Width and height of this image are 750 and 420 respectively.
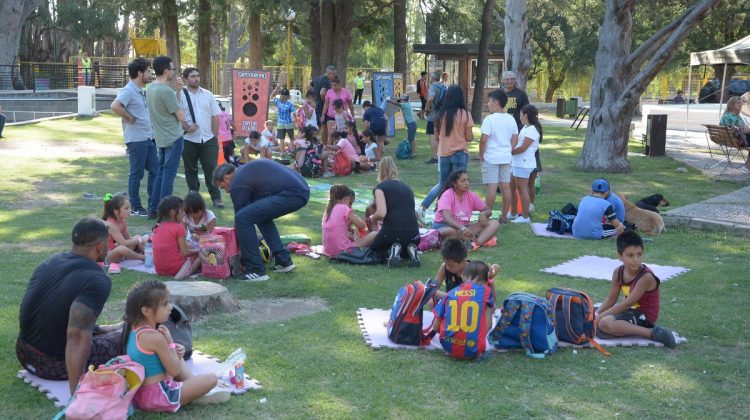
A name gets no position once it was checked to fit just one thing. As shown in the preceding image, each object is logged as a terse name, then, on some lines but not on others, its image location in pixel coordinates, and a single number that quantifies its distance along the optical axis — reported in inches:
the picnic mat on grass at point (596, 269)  319.6
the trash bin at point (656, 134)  739.4
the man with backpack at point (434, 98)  675.4
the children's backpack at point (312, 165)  589.6
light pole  1162.8
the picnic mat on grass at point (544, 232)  397.4
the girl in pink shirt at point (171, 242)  297.6
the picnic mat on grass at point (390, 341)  230.2
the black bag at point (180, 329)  199.6
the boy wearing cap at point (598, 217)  387.5
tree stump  249.6
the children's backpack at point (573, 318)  231.6
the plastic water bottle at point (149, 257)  310.8
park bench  597.9
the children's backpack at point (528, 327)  224.4
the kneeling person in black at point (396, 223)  325.1
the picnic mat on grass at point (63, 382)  186.5
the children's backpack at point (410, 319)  229.9
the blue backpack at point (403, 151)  707.4
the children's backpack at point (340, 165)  599.5
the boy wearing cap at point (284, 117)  699.3
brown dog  402.6
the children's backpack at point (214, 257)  298.5
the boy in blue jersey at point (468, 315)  217.8
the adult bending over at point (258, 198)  296.4
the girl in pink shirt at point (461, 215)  359.3
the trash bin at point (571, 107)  1395.2
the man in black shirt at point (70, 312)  177.8
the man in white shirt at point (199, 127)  418.9
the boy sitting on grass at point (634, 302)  235.9
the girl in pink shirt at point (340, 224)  333.7
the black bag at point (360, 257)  327.9
